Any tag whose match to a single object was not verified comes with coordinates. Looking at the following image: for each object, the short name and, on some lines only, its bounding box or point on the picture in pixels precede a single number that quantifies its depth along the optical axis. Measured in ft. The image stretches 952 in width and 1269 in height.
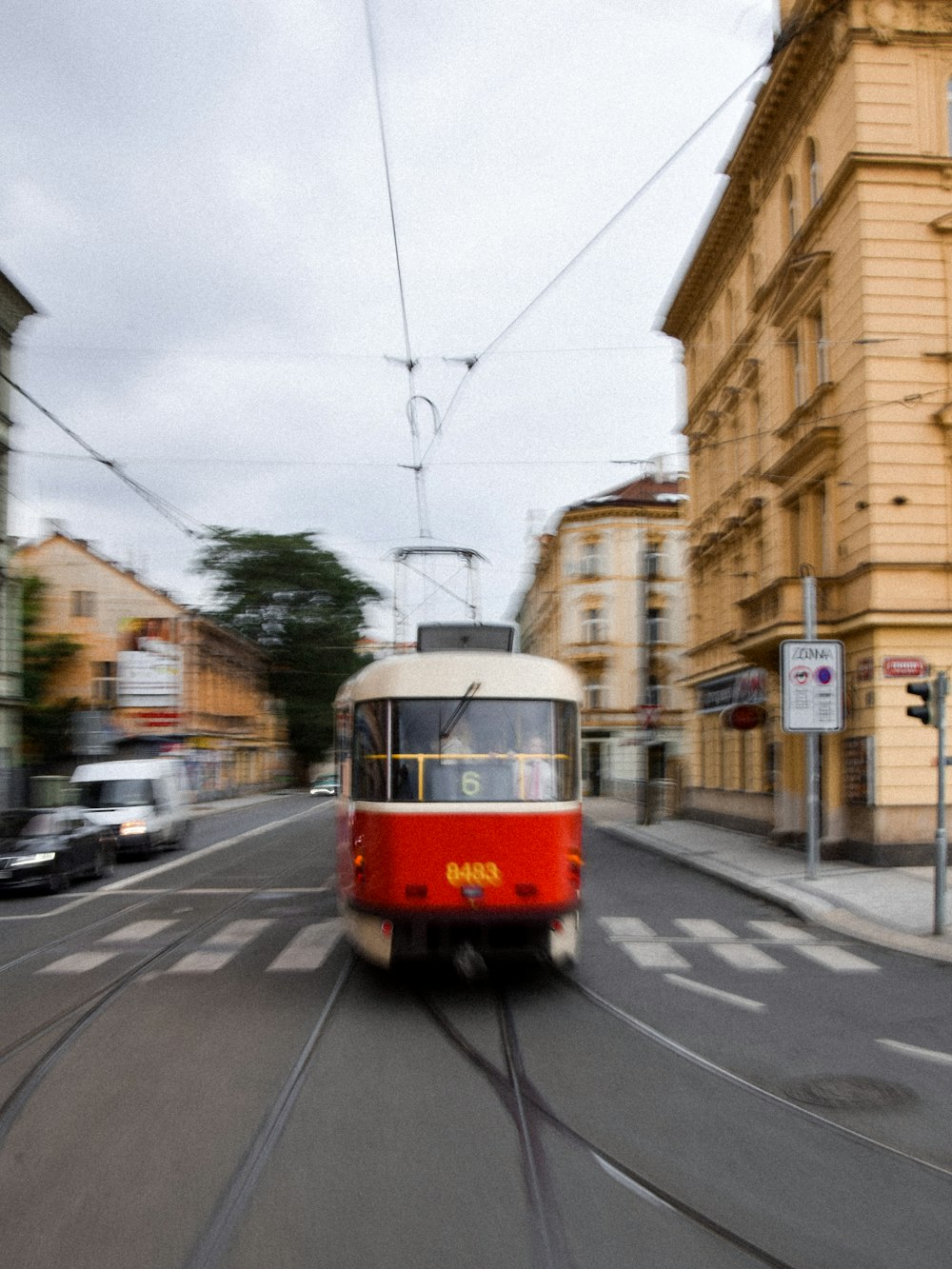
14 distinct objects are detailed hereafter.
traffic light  42.60
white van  79.77
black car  59.06
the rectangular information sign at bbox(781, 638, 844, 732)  60.95
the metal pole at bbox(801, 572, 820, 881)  60.54
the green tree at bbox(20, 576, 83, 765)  151.84
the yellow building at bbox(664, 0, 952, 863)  67.36
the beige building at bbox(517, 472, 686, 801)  189.16
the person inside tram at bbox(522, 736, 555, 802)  31.55
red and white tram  30.53
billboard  159.12
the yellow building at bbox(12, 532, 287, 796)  159.63
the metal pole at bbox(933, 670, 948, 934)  40.86
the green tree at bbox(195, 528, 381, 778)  218.79
